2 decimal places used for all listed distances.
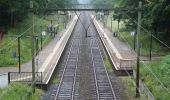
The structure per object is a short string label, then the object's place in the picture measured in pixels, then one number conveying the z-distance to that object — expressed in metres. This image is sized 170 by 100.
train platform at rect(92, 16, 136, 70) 36.97
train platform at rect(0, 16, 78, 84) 32.25
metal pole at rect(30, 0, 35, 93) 27.86
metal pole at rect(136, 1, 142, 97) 26.27
